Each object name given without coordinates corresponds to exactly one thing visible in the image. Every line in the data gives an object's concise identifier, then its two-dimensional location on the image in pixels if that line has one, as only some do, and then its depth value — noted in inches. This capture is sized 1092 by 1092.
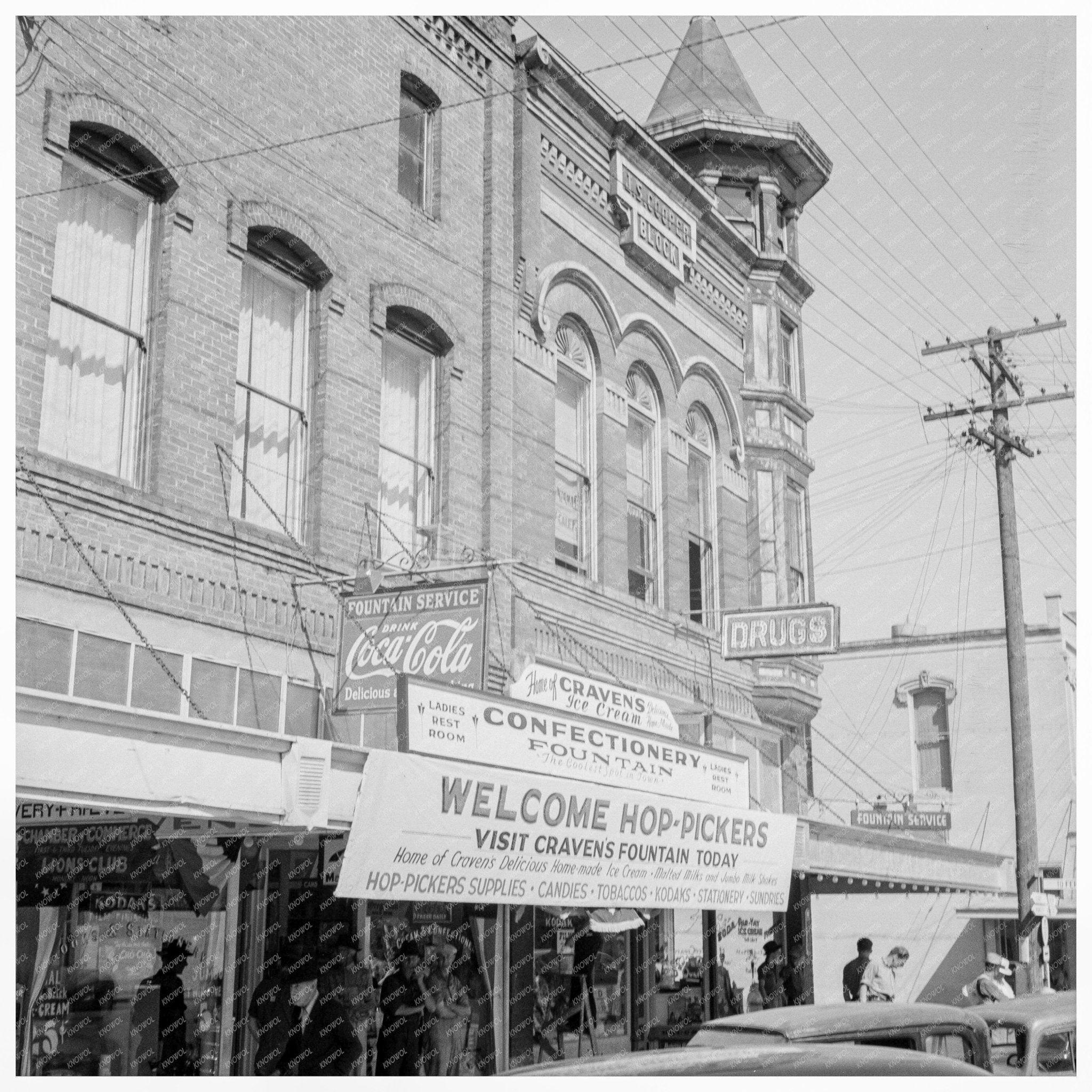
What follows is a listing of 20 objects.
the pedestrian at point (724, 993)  717.3
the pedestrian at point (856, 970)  576.7
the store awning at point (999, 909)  1214.3
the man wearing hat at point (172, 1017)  457.4
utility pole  837.8
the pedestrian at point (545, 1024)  610.9
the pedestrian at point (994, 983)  564.4
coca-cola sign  469.1
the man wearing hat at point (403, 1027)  466.0
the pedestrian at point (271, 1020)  432.5
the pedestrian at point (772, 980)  711.1
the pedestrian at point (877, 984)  555.2
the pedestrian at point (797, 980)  714.2
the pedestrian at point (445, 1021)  474.6
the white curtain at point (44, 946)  437.4
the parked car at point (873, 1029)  278.2
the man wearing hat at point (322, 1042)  425.1
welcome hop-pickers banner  373.1
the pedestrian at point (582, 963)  652.1
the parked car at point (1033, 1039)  322.0
